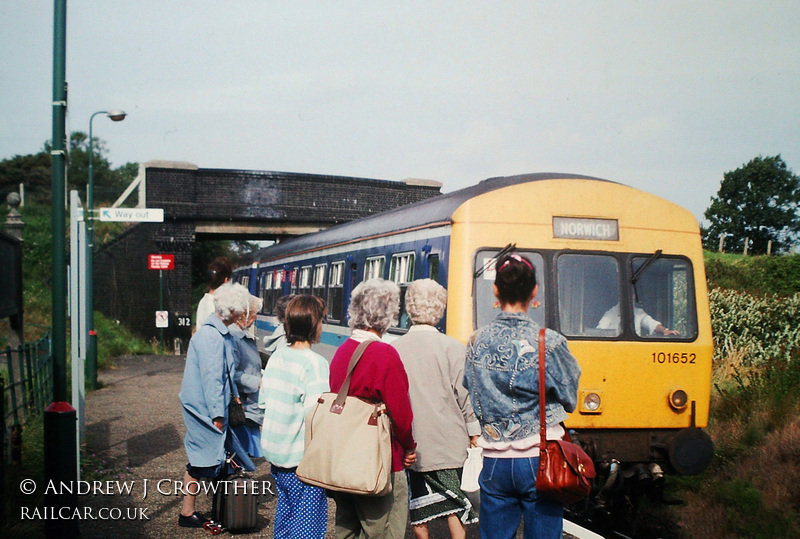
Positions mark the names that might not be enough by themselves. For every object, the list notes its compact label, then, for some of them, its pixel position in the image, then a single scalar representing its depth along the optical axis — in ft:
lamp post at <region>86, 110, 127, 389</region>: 47.81
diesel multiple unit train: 22.88
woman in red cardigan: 13.30
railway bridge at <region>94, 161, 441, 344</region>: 90.53
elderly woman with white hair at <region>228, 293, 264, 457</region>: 20.25
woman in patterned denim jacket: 12.24
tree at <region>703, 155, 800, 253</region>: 155.22
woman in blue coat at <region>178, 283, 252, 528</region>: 19.31
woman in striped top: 15.12
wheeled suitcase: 19.89
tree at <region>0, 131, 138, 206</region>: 228.39
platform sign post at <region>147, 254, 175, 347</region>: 85.92
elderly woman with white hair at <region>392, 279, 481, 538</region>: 15.88
